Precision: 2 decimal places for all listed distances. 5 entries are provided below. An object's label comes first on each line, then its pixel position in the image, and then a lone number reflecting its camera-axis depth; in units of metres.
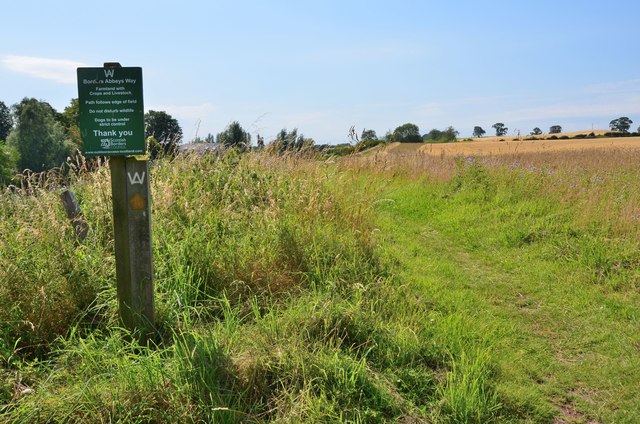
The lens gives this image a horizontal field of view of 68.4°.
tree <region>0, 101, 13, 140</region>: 69.94
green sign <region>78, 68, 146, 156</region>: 3.30
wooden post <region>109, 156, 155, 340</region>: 3.40
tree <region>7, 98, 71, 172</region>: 56.84
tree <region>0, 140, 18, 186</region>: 46.34
